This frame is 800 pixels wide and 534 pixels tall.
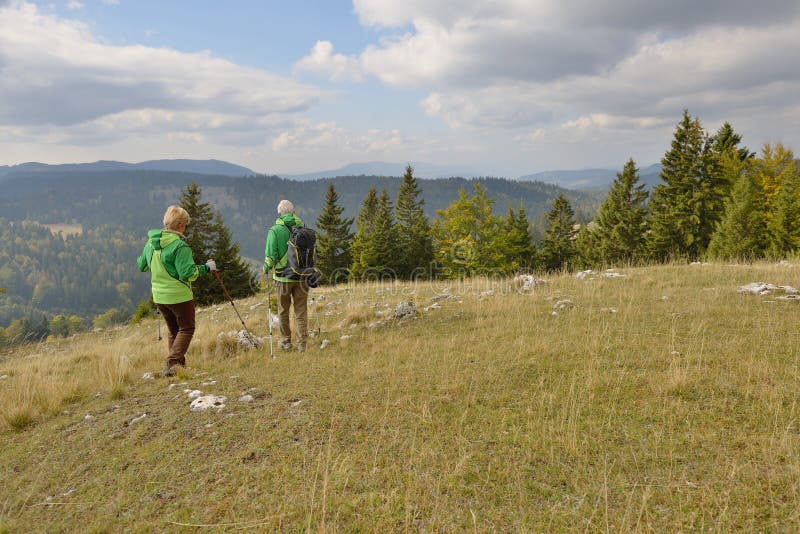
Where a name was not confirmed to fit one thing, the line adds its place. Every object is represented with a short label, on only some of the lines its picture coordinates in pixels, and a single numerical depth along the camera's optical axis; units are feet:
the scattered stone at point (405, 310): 31.40
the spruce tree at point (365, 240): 139.95
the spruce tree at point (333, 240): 157.38
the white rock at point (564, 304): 28.88
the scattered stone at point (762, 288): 27.28
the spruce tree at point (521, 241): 156.97
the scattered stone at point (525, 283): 37.79
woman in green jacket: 22.08
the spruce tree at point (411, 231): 161.07
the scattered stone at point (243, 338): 27.64
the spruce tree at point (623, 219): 131.64
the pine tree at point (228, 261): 117.50
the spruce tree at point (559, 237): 168.45
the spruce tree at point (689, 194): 109.70
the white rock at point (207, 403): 16.46
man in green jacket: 26.32
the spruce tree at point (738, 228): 90.48
